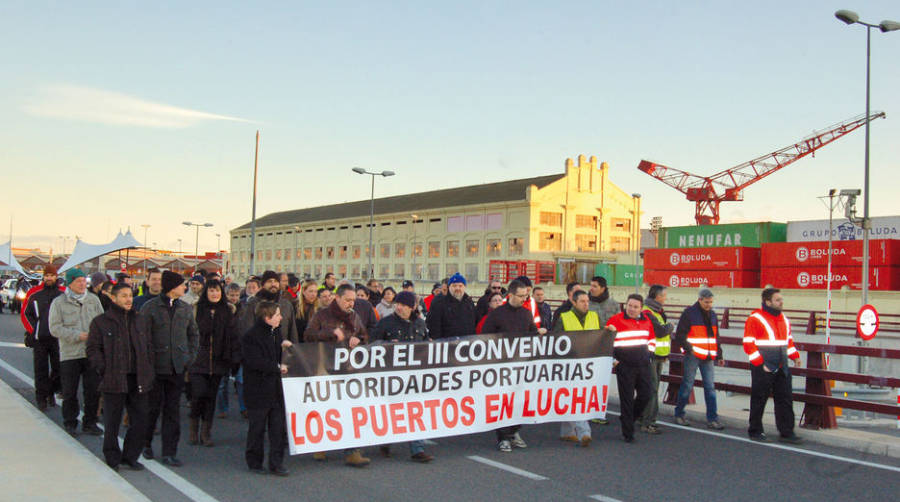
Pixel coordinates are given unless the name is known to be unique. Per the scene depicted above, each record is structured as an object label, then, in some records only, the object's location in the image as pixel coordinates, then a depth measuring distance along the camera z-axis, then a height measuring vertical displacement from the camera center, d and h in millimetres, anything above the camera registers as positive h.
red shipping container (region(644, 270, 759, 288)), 47969 +507
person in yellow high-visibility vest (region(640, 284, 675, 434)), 9977 -762
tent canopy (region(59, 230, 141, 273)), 23867 +603
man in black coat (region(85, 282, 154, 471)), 7242 -944
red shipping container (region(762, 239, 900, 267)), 40062 +1986
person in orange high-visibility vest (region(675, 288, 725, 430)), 10289 -766
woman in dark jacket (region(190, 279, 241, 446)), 8883 -942
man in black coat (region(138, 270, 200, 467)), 7863 -852
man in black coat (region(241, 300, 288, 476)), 7430 -1095
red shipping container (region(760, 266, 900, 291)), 40062 +680
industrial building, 72625 +5342
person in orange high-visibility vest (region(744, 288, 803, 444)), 9461 -891
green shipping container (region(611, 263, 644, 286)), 62172 +668
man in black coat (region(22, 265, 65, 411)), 10625 -1052
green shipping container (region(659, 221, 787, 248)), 48688 +3350
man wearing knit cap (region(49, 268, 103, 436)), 9164 -982
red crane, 93562 +12168
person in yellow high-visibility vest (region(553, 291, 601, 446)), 9500 -476
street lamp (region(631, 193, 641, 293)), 79688 +6443
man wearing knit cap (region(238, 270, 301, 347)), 8461 -417
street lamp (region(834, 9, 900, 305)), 19031 +6465
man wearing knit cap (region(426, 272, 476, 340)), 9547 -459
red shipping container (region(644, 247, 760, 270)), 48000 +1778
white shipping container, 44469 +3612
